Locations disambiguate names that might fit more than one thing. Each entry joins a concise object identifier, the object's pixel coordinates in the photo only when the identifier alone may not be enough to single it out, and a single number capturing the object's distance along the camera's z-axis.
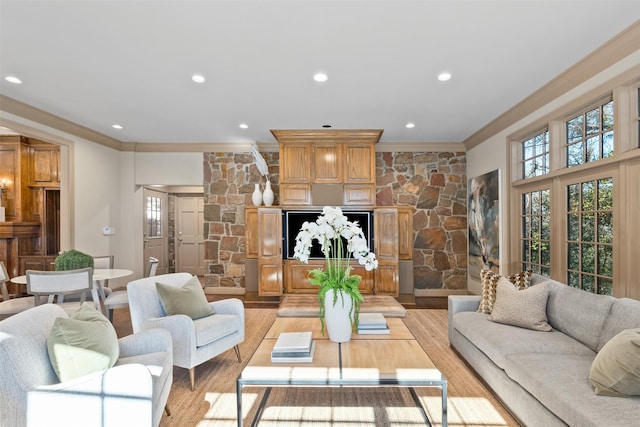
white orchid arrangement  2.33
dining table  3.58
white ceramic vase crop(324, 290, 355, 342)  2.32
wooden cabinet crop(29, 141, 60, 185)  5.82
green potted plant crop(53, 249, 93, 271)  3.61
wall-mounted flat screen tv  5.45
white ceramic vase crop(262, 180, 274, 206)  5.57
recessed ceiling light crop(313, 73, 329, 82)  3.25
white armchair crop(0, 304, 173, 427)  1.54
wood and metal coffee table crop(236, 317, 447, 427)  1.86
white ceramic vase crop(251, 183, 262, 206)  5.56
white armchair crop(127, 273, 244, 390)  2.57
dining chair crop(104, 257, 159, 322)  3.73
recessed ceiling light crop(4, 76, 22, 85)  3.32
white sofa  1.62
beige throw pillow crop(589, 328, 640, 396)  1.62
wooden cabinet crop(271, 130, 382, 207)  5.41
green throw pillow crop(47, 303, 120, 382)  1.68
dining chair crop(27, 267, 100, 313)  3.21
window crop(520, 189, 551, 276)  3.90
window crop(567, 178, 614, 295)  2.99
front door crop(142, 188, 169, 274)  6.68
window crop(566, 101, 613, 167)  3.00
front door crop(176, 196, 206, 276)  8.03
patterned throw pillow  3.09
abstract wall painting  4.91
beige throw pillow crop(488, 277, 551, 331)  2.66
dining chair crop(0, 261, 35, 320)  3.29
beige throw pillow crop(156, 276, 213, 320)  2.81
